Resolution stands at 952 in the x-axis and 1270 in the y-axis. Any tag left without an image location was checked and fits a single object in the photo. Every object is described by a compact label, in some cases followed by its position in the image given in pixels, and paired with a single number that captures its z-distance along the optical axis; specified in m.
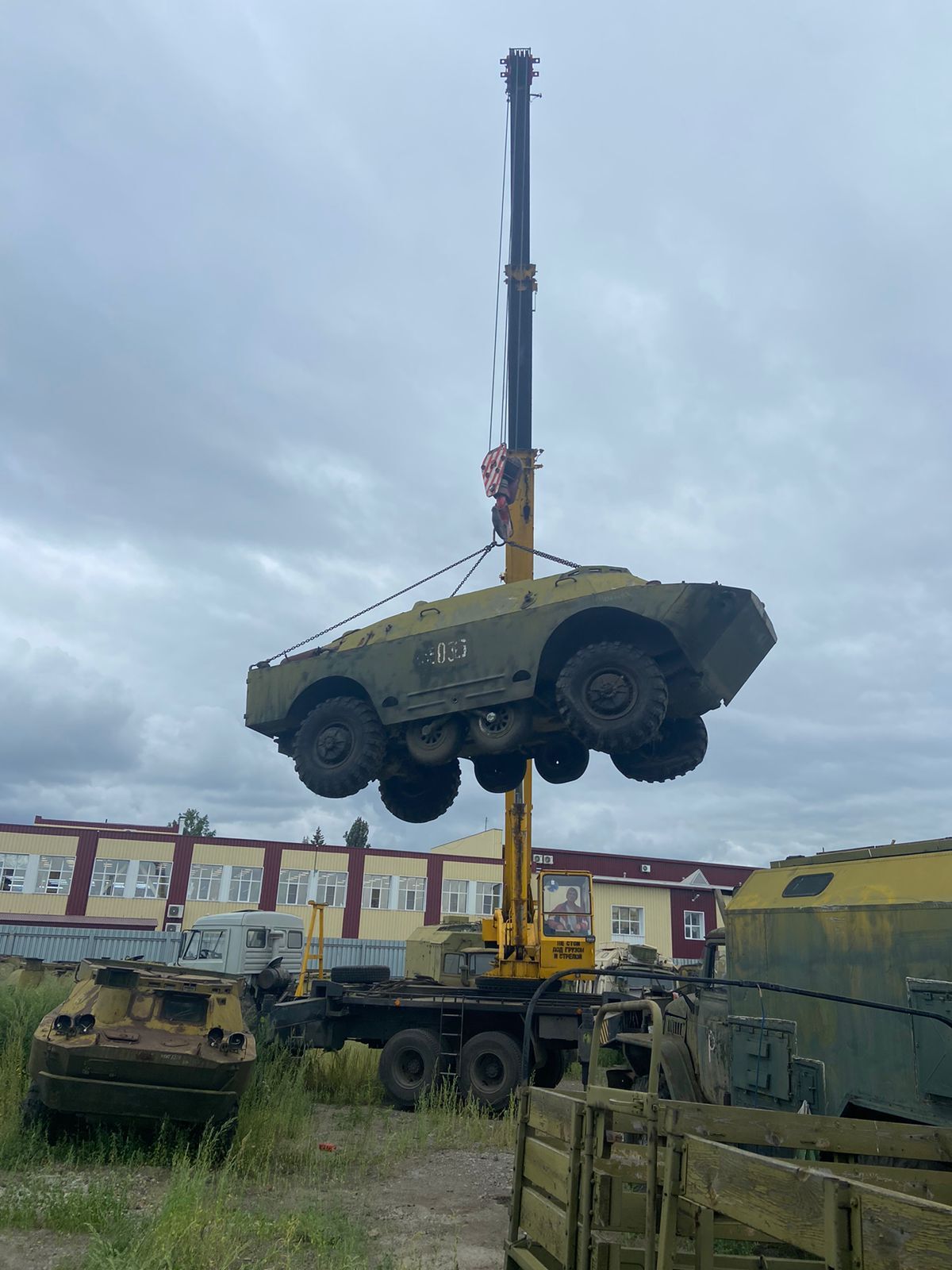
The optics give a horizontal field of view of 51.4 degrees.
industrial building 32.75
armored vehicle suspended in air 7.63
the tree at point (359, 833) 58.66
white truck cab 15.94
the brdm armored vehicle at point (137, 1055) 7.44
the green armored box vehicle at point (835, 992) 5.57
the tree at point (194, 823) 67.02
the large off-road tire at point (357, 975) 13.46
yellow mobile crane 11.25
